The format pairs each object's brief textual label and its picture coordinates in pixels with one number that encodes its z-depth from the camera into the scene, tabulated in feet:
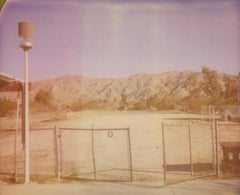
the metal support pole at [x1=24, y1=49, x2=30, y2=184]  15.78
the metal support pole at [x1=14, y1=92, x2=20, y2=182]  15.87
